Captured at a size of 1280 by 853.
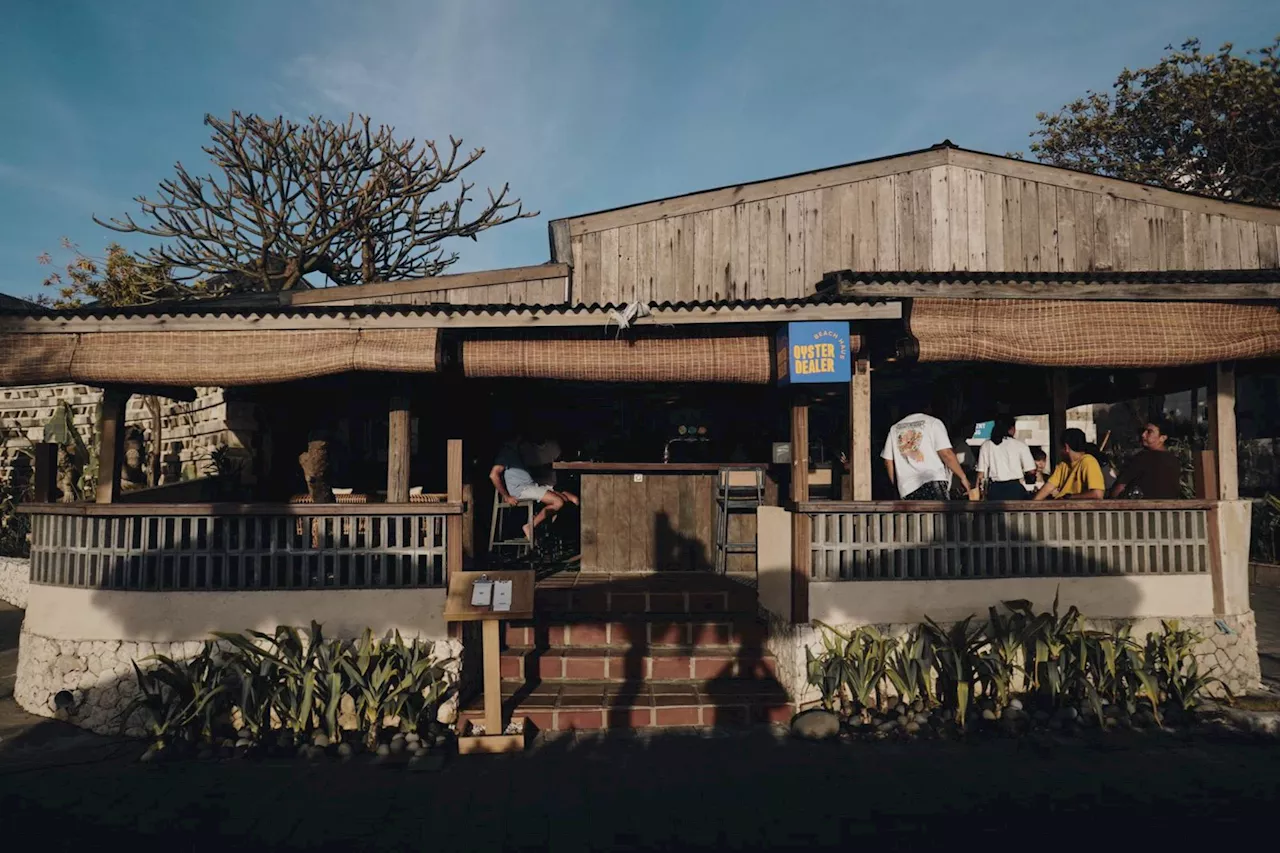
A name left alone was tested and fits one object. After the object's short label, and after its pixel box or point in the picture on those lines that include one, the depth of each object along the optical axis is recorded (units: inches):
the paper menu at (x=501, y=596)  205.9
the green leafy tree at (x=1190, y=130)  653.3
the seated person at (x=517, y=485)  339.9
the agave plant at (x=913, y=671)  223.3
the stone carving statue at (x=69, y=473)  531.2
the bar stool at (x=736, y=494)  345.7
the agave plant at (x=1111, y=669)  224.1
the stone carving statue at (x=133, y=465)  483.8
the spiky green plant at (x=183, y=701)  211.9
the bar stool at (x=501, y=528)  330.6
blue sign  240.2
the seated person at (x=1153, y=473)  261.0
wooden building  239.1
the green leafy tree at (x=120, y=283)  745.6
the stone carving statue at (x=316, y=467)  324.5
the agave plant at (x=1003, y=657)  223.3
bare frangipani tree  783.1
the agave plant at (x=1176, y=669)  227.6
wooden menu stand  204.7
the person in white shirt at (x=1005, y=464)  295.7
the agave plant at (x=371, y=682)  213.5
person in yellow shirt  263.7
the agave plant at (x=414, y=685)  216.1
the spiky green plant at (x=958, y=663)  218.5
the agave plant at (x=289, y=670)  211.2
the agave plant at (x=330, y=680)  211.0
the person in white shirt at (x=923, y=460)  257.4
